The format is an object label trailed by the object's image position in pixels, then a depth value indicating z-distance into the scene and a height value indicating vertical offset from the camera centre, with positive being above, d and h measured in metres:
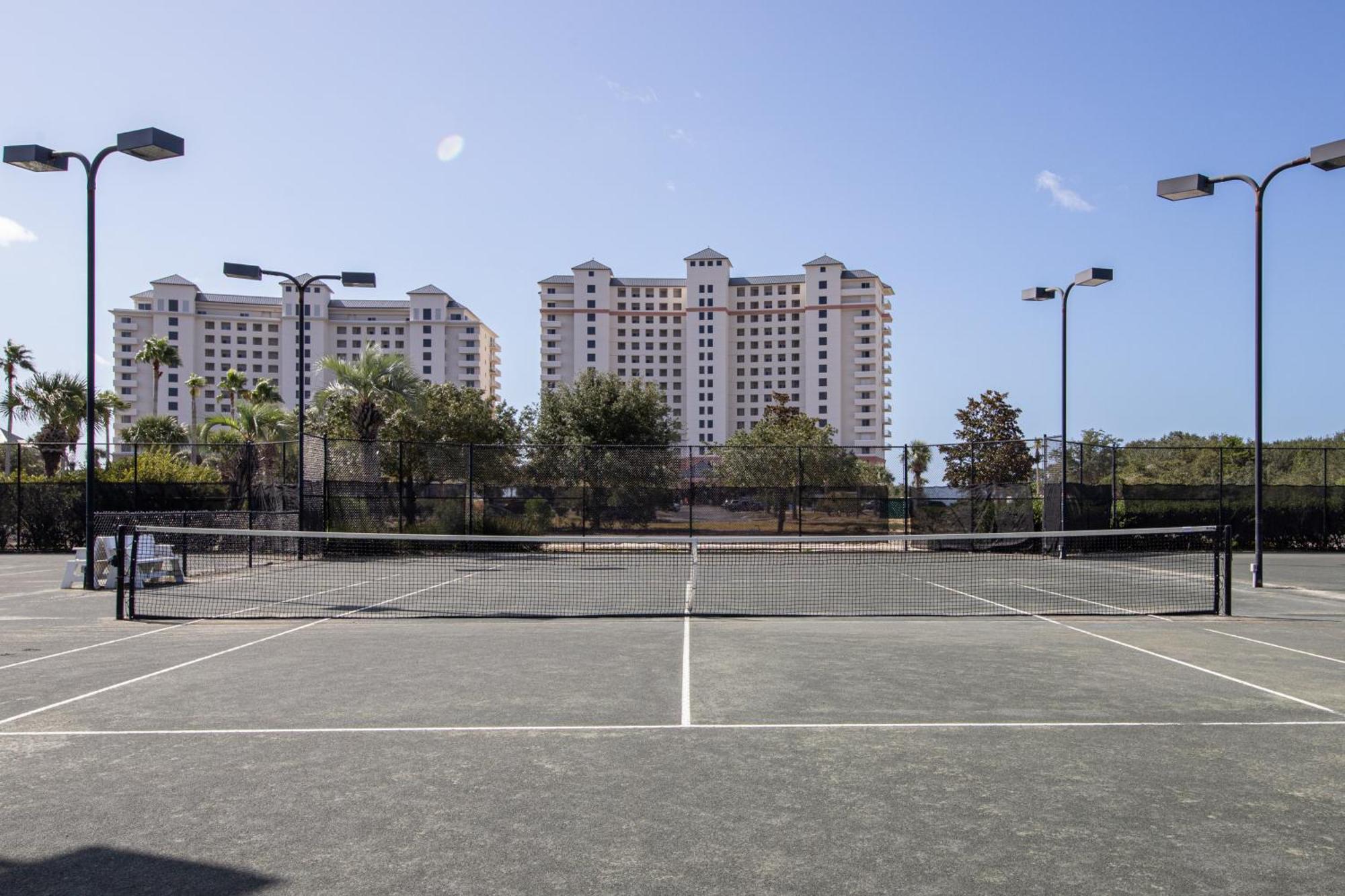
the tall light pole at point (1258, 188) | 15.01 +4.75
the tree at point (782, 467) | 38.06 +0.29
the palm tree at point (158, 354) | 60.72 +7.25
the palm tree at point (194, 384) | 66.75 +5.86
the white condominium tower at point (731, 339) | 151.50 +20.58
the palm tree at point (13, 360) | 51.50 +5.65
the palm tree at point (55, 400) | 44.88 +3.16
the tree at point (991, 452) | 59.00 +1.46
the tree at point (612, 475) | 29.95 -0.05
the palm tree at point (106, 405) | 53.52 +3.73
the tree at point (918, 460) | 29.80 +0.51
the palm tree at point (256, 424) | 39.75 +1.90
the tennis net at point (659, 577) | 15.04 -2.02
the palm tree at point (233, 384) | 58.91 +5.25
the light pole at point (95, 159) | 15.09 +4.84
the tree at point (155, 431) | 72.75 +3.25
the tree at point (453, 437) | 30.80 +1.69
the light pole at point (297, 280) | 21.69 +4.30
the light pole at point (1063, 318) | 24.67 +3.90
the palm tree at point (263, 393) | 56.38 +4.60
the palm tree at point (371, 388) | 31.47 +2.67
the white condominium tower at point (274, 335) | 155.25 +21.61
